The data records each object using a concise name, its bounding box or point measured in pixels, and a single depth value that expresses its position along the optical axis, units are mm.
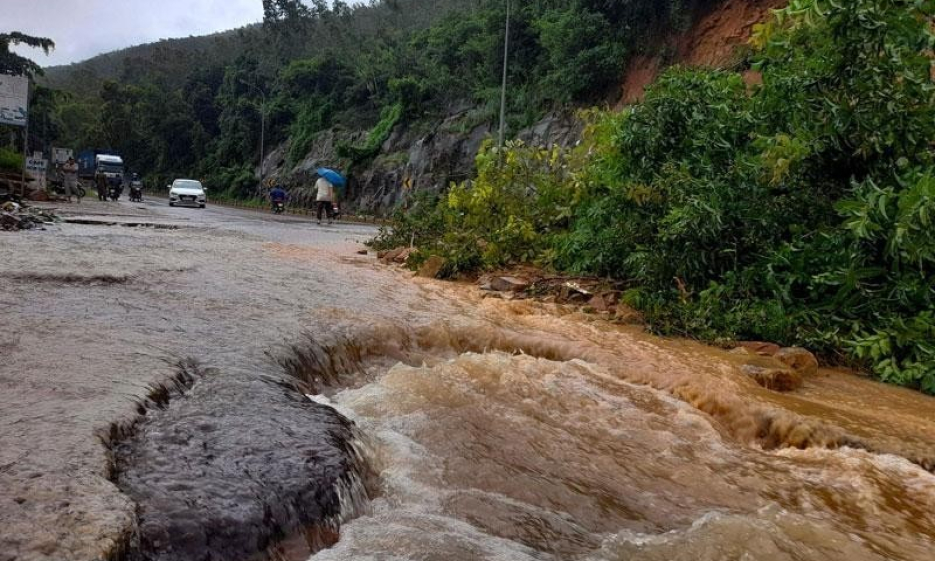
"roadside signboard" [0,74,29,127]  24672
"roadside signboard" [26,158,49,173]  22328
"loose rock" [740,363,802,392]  4793
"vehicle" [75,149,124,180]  38169
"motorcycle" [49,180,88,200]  26369
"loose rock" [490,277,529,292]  8117
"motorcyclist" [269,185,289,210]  31547
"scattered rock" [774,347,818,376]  5312
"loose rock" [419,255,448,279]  9406
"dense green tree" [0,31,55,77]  35062
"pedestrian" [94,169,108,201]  29155
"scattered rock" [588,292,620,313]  7289
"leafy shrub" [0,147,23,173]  23234
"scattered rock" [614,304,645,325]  6883
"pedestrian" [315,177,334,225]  21609
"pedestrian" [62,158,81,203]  24266
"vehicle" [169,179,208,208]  29406
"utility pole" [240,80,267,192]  52772
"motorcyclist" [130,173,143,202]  34625
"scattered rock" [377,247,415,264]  10898
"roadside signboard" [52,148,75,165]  33616
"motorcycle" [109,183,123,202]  32594
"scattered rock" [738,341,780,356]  5691
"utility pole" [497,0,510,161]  25442
